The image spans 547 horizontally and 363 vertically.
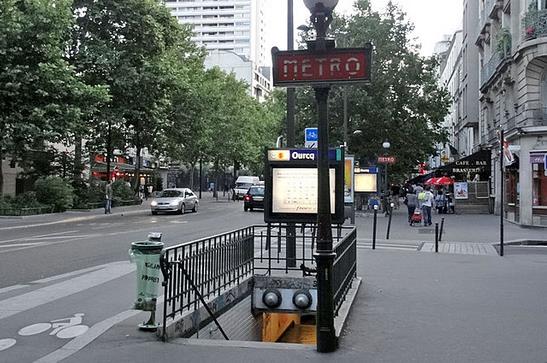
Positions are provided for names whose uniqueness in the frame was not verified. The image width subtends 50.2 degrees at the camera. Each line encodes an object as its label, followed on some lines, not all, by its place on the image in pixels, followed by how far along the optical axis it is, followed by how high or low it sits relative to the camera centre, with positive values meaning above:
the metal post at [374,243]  16.94 -1.72
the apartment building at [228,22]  181.75 +51.28
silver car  33.02 -0.95
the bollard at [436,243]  16.12 -1.67
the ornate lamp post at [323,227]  6.09 -0.45
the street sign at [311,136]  18.35 +1.55
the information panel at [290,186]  10.89 -0.03
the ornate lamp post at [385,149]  33.84 +2.21
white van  58.50 +0.17
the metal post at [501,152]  15.81 +0.84
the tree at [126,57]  33.00 +7.39
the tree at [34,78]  25.91 +4.89
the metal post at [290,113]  10.72 +1.44
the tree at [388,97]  38.25 +5.79
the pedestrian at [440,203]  39.34 -1.35
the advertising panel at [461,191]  39.25 -0.51
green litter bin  6.59 -0.99
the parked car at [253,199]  36.72 -0.91
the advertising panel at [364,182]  24.60 +0.08
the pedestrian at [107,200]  32.09 -0.79
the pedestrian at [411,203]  27.83 -0.93
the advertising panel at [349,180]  18.59 +0.14
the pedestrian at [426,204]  26.38 -0.94
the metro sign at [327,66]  5.97 +1.22
